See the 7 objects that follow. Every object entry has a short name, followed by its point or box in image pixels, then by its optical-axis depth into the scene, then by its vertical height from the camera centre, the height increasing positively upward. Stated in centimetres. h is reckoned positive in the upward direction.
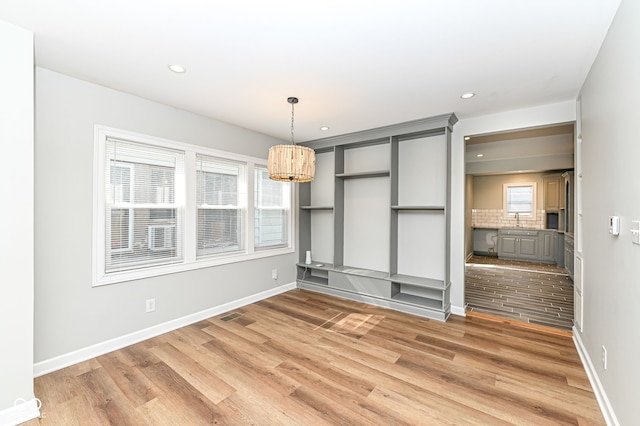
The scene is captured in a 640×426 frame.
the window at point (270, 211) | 436 +2
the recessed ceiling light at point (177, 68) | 237 +123
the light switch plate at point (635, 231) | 143 -9
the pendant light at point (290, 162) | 268 +49
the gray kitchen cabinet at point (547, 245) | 714 -82
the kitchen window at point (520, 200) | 783 +38
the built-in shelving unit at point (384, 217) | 383 -7
